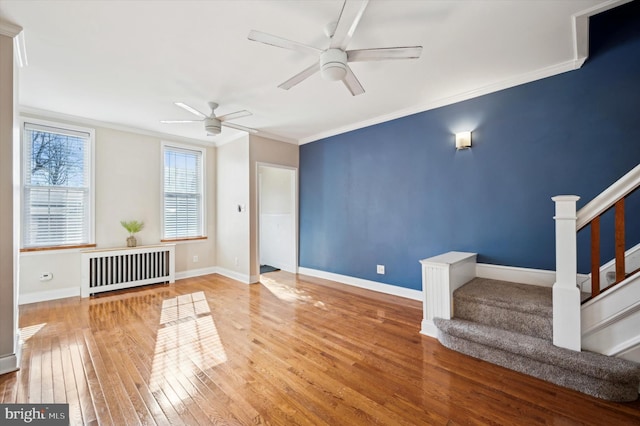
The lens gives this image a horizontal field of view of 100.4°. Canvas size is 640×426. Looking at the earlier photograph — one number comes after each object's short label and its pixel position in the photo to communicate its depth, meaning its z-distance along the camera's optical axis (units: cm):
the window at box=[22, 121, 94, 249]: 374
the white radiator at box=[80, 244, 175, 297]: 401
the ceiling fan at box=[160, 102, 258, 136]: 355
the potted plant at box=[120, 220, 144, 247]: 443
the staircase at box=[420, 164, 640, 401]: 184
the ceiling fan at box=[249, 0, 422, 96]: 179
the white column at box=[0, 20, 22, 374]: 207
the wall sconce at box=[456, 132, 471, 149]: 329
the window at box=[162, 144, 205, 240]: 499
